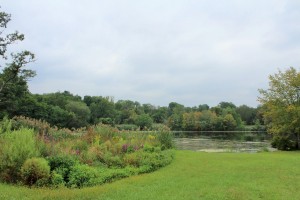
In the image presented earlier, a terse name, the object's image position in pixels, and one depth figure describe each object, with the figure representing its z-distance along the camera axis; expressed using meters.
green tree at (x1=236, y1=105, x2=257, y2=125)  77.53
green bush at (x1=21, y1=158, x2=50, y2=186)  6.18
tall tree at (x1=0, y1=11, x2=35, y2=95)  16.22
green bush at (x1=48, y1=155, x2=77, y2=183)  6.68
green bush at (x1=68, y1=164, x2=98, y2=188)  6.42
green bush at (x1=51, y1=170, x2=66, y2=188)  6.21
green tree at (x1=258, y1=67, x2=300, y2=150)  20.70
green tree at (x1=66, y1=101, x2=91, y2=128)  55.46
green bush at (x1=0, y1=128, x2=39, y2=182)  6.46
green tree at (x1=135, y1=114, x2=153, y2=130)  65.98
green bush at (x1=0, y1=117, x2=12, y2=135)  8.60
